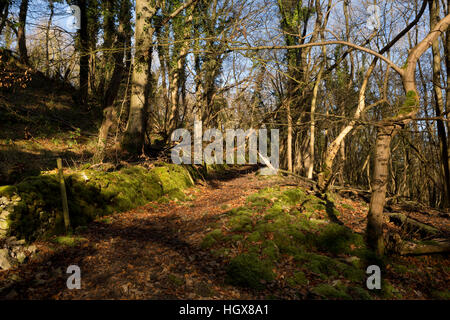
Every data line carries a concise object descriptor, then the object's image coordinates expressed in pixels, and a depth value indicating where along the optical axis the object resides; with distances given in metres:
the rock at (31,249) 4.05
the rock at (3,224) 3.98
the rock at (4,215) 4.04
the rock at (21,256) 3.83
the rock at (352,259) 4.55
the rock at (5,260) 3.60
